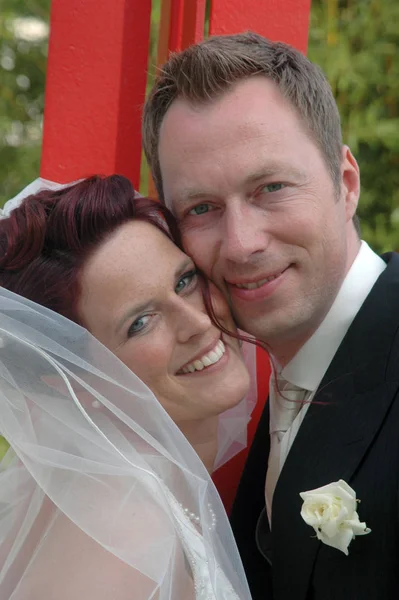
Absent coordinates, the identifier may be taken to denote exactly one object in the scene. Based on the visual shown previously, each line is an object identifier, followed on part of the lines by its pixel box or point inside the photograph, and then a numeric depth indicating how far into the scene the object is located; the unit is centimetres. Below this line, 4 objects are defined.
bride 214
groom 235
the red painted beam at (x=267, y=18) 304
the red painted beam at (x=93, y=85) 303
